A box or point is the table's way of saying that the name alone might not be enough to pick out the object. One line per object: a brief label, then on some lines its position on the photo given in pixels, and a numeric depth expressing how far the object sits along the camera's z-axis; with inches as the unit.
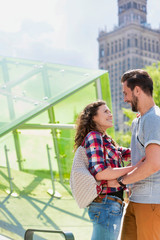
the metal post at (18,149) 164.6
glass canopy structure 167.9
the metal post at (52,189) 171.3
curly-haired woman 93.9
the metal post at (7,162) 159.4
